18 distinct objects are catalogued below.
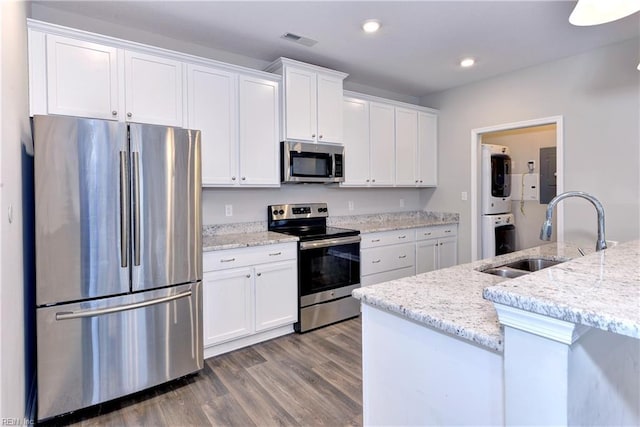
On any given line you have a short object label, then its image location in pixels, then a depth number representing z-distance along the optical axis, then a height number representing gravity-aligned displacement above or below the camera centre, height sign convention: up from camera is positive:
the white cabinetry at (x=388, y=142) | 3.87 +0.78
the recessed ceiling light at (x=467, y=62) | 3.47 +1.48
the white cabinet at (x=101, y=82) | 2.16 +0.88
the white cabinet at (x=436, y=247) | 4.16 -0.53
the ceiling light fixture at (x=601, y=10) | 1.32 +0.77
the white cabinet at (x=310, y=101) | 3.22 +1.04
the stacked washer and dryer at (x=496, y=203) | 4.44 +0.03
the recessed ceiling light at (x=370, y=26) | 2.65 +1.43
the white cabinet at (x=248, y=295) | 2.62 -0.72
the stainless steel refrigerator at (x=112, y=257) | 1.87 -0.29
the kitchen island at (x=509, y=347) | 0.74 -0.38
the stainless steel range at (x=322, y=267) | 3.12 -0.58
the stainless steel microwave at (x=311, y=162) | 3.25 +0.45
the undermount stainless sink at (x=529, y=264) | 1.87 -0.33
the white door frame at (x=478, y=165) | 3.52 +0.47
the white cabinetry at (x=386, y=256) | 3.62 -0.55
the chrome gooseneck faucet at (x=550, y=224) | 1.54 -0.08
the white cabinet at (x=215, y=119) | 2.77 +0.74
